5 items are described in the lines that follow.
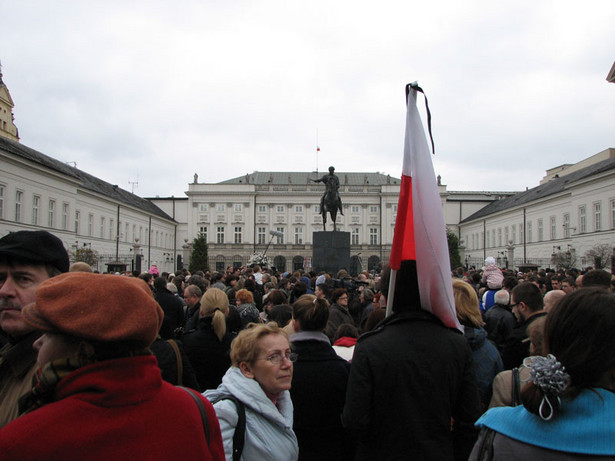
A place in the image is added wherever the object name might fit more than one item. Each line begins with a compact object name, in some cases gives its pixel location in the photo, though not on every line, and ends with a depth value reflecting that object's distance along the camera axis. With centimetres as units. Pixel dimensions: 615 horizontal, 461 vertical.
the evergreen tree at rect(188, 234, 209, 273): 6006
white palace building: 3634
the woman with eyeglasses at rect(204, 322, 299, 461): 256
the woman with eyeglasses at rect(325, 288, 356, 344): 604
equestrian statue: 2053
